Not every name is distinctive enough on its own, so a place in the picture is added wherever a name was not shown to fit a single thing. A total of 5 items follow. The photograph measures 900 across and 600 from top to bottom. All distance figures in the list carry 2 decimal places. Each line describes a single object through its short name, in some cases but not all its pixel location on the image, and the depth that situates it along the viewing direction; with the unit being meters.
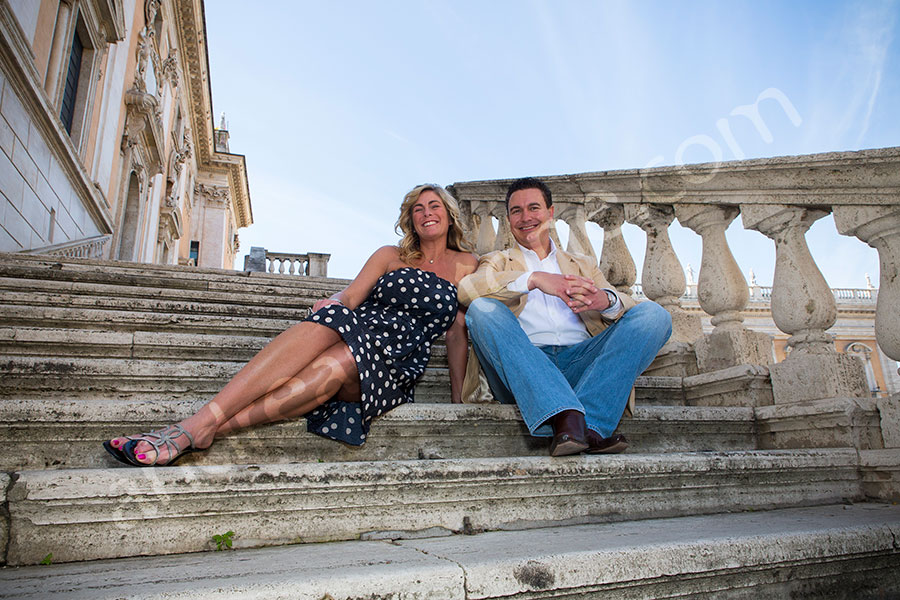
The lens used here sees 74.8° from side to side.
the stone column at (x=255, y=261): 14.35
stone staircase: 1.24
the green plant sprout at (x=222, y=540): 1.48
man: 2.00
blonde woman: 1.78
